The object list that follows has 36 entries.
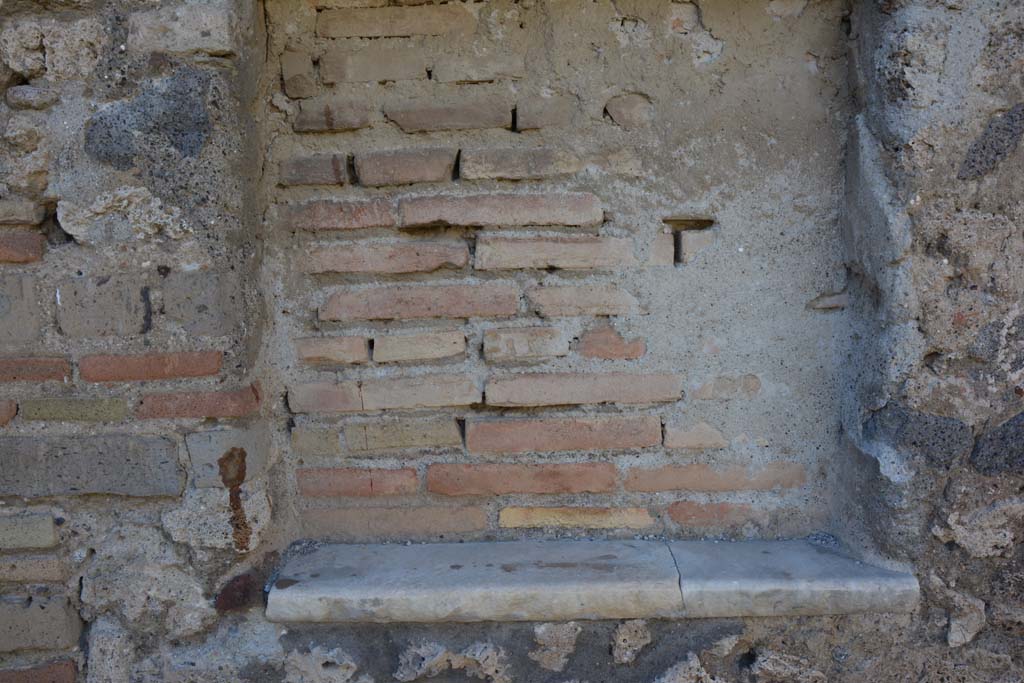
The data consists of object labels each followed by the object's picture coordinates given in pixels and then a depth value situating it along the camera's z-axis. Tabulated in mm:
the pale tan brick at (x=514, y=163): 1570
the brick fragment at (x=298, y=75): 1577
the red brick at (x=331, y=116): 1584
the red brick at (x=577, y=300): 1584
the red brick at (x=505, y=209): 1570
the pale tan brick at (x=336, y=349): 1604
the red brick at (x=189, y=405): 1468
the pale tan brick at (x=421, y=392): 1600
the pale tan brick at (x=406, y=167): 1575
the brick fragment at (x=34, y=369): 1459
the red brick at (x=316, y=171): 1589
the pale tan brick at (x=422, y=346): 1595
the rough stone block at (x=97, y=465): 1467
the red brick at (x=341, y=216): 1585
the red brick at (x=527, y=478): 1604
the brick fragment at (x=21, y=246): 1456
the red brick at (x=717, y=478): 1604
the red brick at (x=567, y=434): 1597
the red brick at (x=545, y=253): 1572
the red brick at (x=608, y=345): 1595
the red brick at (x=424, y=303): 1584
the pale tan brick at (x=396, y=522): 1630
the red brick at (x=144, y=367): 1461
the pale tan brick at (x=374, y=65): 1572
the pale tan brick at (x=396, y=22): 1559
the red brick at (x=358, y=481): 1620
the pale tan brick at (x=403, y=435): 1612
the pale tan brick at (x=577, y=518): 1617
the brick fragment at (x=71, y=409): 1470
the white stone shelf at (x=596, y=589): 1422
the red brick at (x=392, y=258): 1579
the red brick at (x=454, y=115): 1571
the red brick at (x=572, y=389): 1589
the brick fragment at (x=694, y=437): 1602
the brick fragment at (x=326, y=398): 1613
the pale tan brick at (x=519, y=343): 1585
